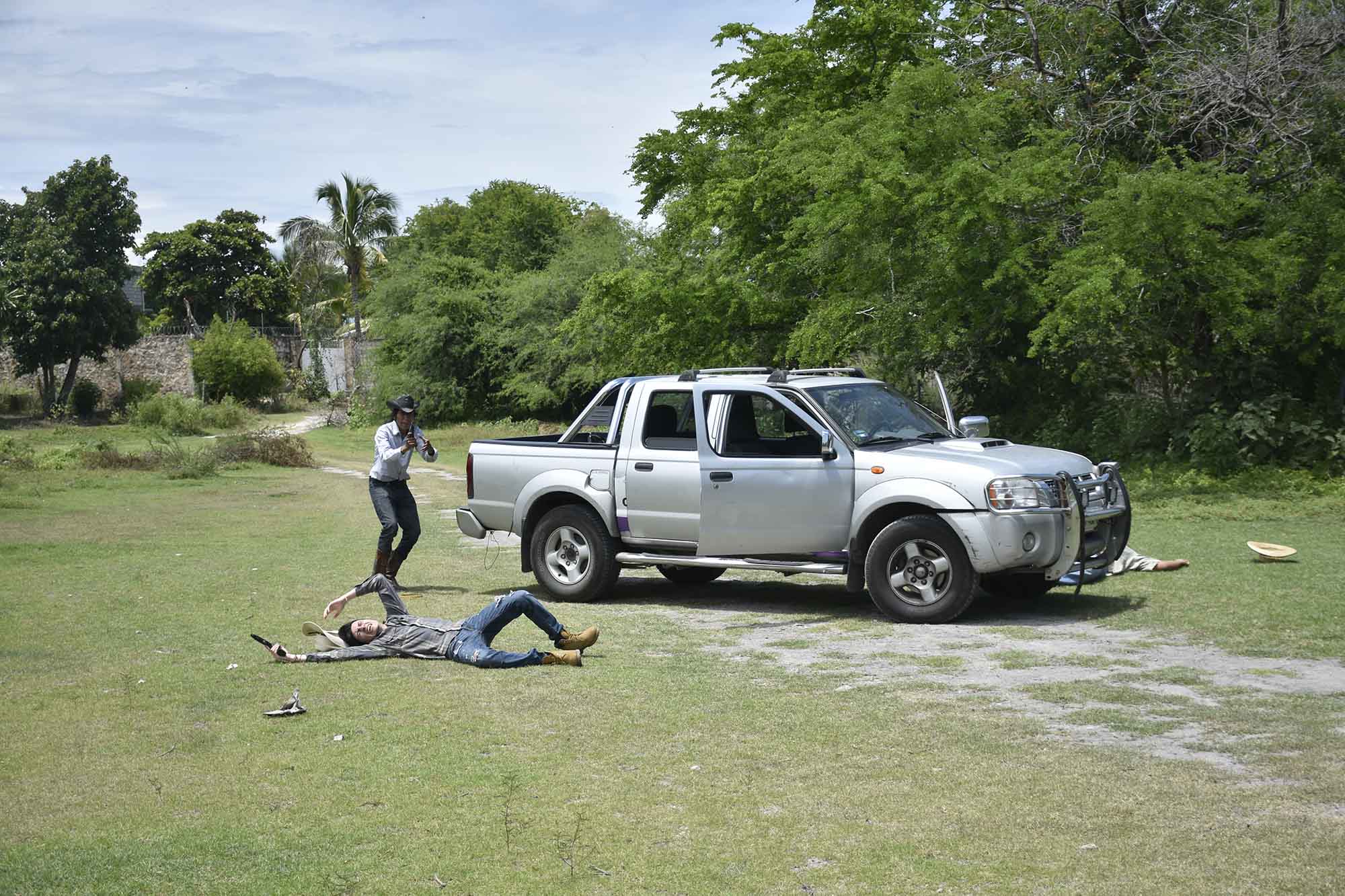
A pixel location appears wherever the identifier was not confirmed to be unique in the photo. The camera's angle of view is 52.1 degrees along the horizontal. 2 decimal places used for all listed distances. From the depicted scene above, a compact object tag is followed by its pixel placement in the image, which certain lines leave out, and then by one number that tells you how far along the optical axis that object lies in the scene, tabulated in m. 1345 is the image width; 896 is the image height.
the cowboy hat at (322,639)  9.43
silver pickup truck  10.38
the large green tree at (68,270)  56.09
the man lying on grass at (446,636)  8.99
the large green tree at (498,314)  46.91
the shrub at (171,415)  47.75
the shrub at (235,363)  61.78
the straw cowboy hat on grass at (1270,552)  12.82
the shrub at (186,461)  29.58
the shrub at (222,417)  49.53
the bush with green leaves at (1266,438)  20.05
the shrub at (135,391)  61.47
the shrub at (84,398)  58.69
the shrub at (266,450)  33.44
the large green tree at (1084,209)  19.22
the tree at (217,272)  84.69
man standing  12.72
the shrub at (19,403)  58.31
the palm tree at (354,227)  70.56
